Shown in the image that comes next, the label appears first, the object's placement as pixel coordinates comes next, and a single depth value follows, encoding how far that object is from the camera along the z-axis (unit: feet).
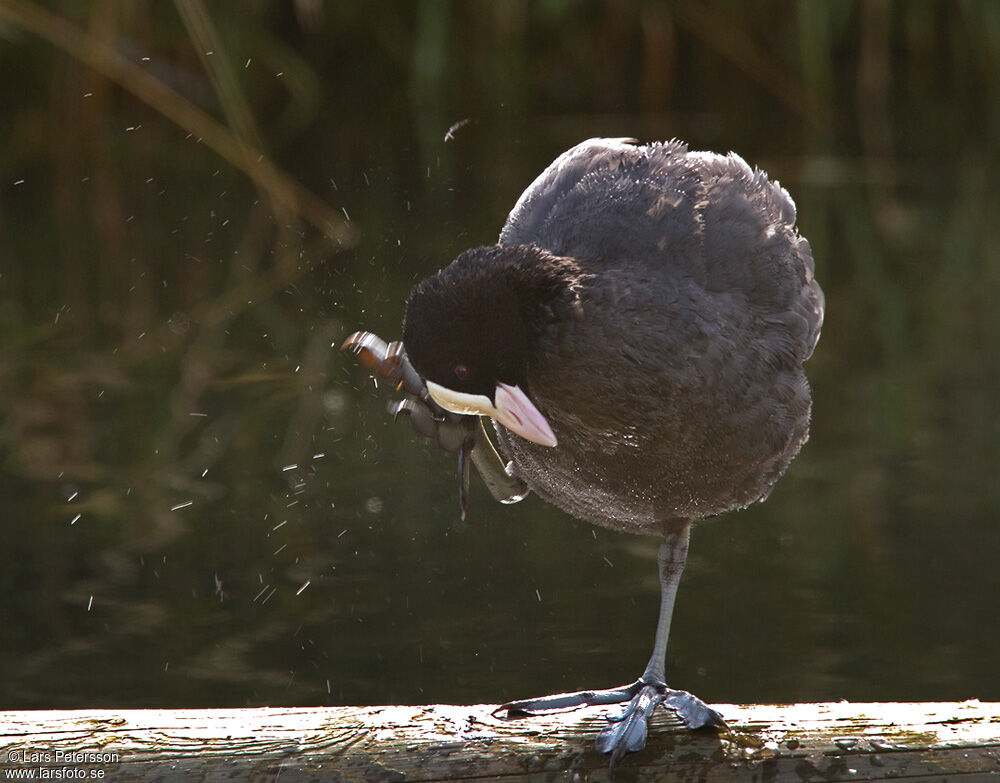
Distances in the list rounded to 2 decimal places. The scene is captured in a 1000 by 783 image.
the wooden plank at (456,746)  18.65
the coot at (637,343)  19.88
